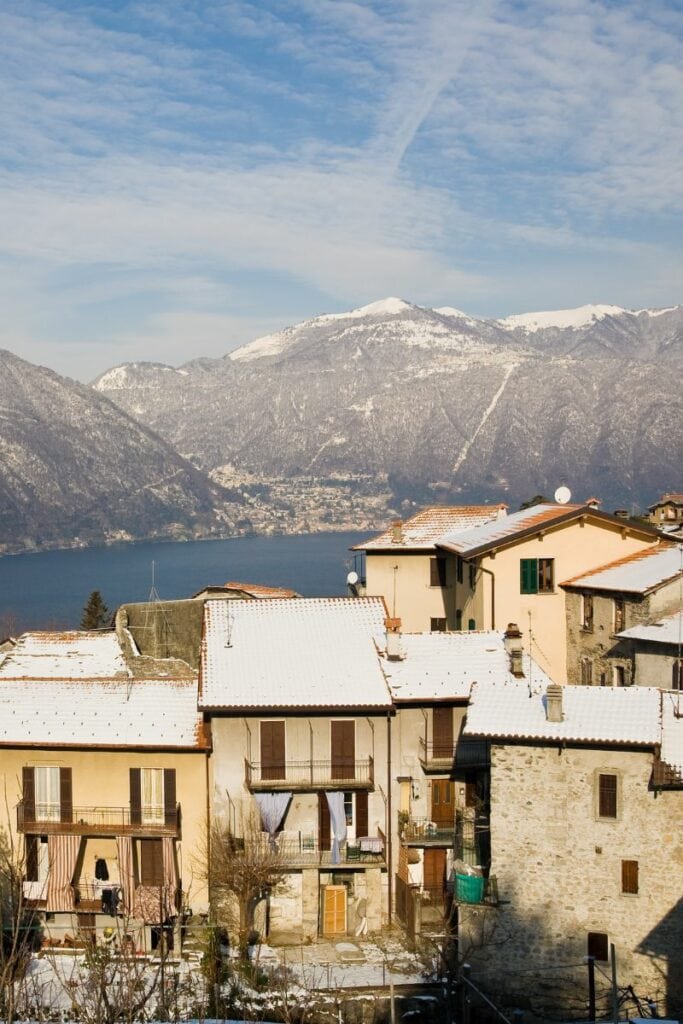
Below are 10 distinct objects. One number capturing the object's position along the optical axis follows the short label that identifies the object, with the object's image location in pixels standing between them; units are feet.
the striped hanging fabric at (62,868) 111.34
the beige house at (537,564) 148.77
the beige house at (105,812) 111.65
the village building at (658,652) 121.70
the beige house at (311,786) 112.98
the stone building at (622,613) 127.85
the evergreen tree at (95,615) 329.31
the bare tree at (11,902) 104.12
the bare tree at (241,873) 107.05
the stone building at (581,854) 93.91
